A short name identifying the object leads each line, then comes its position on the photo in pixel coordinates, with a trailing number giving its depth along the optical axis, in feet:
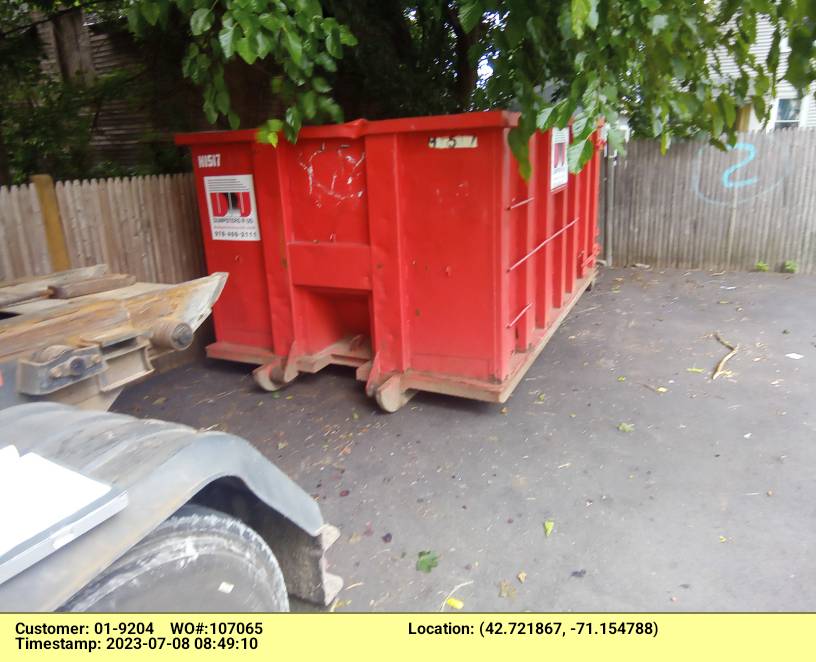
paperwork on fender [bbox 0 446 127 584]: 3.92
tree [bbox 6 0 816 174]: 10.11
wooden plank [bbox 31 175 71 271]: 17.20
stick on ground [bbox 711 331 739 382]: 18.21
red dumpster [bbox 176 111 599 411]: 14.62
